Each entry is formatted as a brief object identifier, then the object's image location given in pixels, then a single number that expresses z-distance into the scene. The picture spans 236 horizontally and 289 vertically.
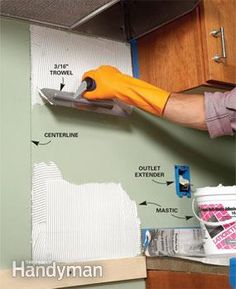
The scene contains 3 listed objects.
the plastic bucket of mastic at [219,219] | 1.15
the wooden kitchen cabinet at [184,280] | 1.04
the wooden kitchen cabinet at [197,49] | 1.26
